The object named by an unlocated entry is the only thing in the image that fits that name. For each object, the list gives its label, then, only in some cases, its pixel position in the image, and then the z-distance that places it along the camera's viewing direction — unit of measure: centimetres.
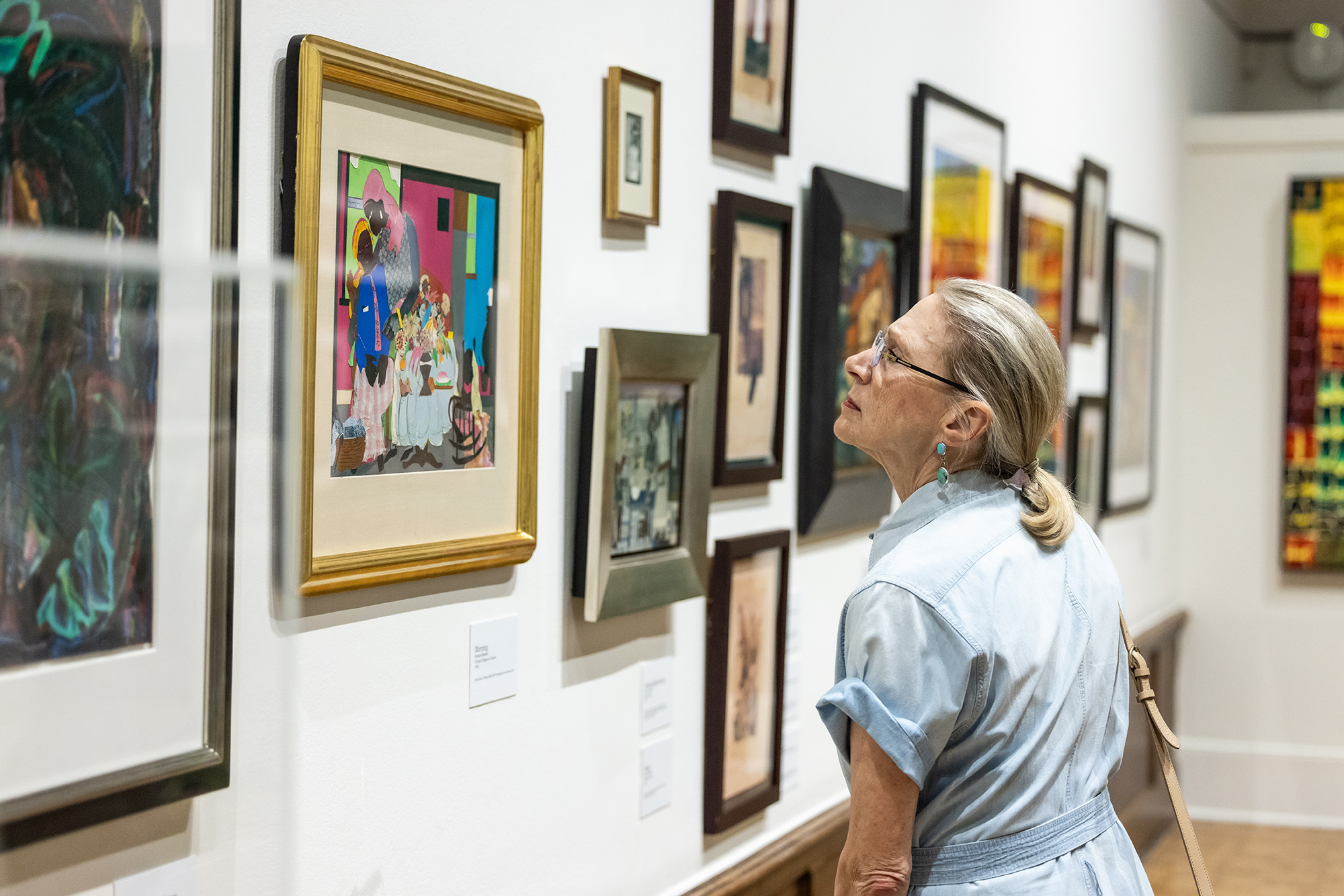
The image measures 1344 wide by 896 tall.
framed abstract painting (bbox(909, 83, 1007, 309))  321
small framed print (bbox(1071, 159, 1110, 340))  448
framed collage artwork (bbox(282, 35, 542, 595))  152
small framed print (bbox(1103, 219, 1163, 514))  497
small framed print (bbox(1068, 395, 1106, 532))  456
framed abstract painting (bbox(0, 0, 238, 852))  117
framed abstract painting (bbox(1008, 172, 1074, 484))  388
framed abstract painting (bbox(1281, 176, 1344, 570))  591
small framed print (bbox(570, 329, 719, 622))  202
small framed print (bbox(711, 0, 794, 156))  238
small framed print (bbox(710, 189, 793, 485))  240
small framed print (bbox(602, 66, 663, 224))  207
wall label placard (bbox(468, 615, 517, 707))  184
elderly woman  151
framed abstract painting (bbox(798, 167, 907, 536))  275
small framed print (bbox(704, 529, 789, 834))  245
